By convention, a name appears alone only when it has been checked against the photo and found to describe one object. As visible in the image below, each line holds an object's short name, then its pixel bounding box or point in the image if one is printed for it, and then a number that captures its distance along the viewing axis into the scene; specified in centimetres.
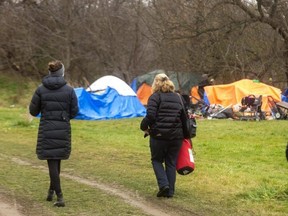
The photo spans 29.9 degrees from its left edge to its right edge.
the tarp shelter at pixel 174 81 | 2841
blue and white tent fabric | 2300
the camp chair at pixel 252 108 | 2070
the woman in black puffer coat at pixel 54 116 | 674
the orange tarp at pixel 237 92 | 2253
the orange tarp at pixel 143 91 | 2841
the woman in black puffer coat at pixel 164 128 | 722
